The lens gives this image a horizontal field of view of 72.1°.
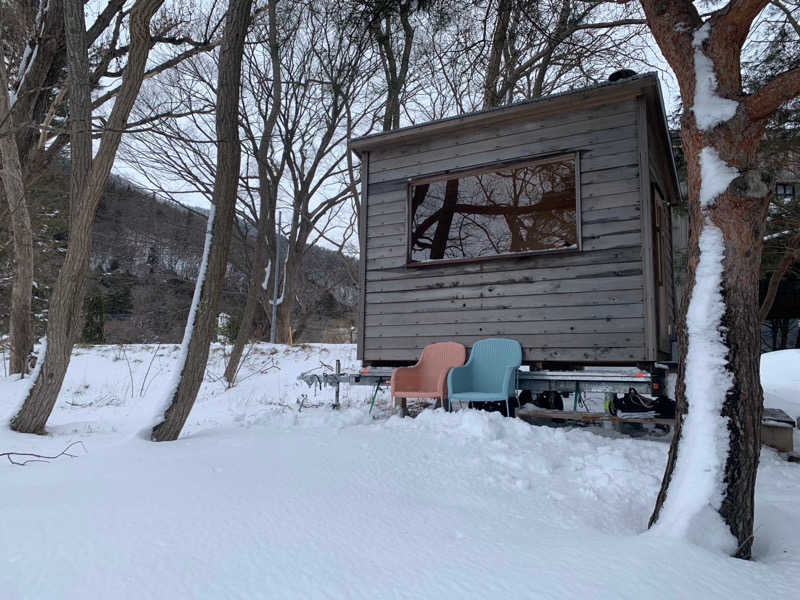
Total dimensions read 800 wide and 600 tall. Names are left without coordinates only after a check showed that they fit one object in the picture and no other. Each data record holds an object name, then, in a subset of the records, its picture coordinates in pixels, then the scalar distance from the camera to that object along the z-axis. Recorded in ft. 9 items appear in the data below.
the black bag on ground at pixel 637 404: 14.94
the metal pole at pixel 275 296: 54.04
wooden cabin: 15.92
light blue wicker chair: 16.40
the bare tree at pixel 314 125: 40.22
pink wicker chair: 16.67
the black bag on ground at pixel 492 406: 17.66
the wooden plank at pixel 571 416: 13.43
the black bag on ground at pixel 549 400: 19.03
